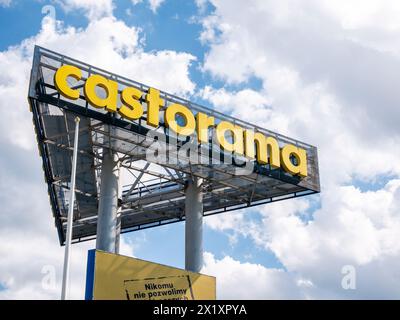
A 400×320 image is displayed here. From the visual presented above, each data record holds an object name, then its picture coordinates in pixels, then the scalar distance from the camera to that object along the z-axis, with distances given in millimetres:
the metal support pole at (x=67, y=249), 23703
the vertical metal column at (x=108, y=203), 35844
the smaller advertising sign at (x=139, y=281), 28656
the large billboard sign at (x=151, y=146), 34344
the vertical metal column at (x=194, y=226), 40000
